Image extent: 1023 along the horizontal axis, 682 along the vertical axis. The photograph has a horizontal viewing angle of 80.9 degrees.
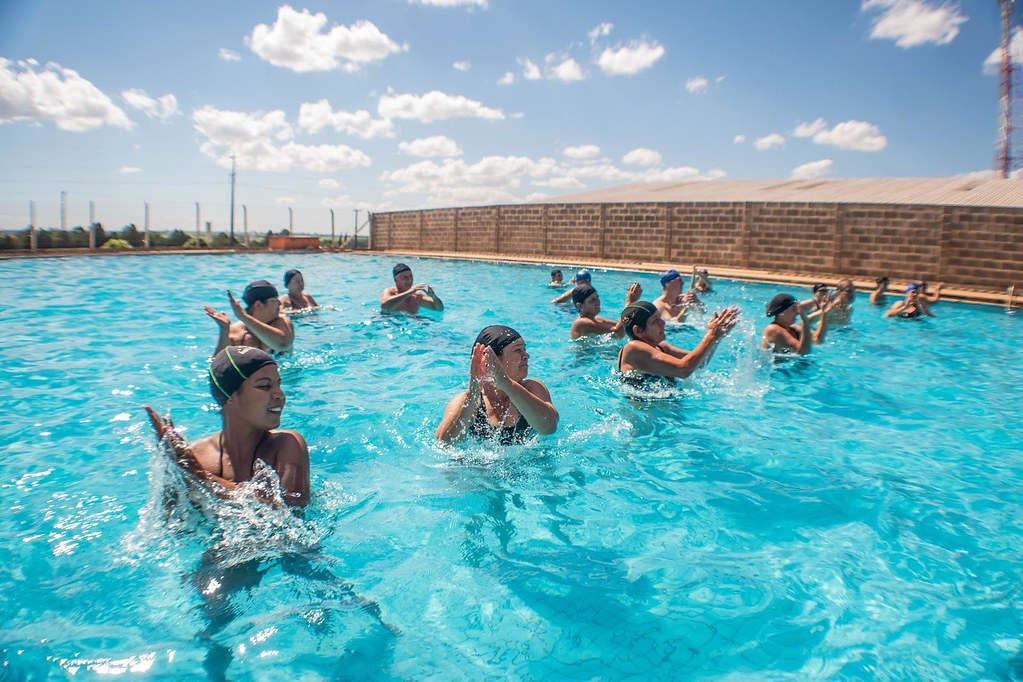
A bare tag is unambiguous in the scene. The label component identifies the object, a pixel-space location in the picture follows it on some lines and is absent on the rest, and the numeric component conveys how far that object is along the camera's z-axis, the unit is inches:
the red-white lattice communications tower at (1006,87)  1382.4
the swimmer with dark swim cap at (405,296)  428.1
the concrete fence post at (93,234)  971.9
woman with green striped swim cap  114.7
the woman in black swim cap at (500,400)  150.9
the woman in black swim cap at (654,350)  215.8
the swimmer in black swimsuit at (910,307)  486.3
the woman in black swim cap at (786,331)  315.9
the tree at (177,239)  1123.3
